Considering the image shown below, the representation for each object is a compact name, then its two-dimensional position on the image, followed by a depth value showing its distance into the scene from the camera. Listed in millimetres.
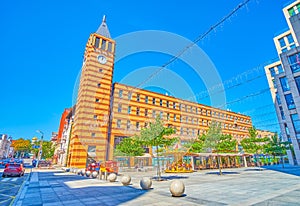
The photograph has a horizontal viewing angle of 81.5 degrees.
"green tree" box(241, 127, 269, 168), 29459
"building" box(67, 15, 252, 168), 38875
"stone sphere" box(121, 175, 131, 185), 12789
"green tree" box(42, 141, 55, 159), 62831
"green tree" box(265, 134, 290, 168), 31631
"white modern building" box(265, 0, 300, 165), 29273
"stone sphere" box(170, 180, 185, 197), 8430
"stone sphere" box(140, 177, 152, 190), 10633
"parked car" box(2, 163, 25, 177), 20227
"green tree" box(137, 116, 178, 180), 16812
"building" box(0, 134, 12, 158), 109444
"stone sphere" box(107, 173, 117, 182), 14932
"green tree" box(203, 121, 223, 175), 22203
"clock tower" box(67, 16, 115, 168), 38406
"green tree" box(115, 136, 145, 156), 29547
